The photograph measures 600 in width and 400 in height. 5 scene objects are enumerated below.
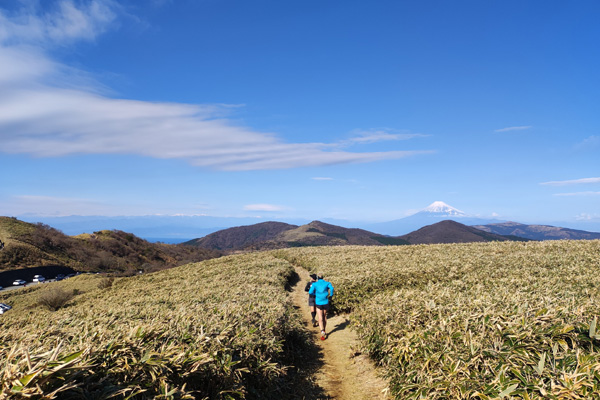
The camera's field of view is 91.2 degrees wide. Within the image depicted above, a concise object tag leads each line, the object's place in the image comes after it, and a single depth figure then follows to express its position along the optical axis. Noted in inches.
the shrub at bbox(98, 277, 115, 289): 979.9
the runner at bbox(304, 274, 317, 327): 461.1
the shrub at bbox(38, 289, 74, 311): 727.2
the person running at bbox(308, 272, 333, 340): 438.6
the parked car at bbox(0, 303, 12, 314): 865.0
